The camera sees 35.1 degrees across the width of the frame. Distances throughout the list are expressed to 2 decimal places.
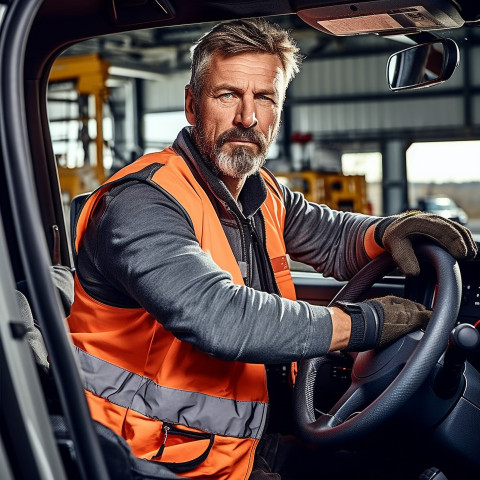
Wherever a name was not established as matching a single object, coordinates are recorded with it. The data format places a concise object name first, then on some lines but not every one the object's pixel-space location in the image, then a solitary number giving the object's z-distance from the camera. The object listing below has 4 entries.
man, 1.47
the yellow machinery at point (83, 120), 12.84
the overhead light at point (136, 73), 16.22
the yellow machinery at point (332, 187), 13.59
